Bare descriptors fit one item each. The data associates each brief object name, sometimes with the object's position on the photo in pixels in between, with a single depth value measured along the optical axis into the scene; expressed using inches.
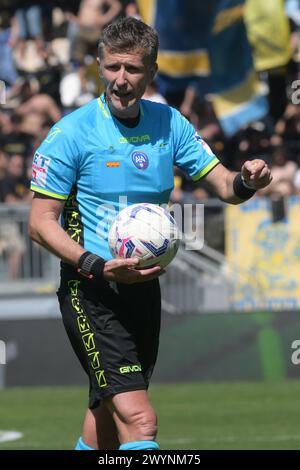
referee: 258.8
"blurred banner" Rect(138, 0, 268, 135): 665.0
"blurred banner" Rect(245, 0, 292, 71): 639.8
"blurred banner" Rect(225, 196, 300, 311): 577.0
